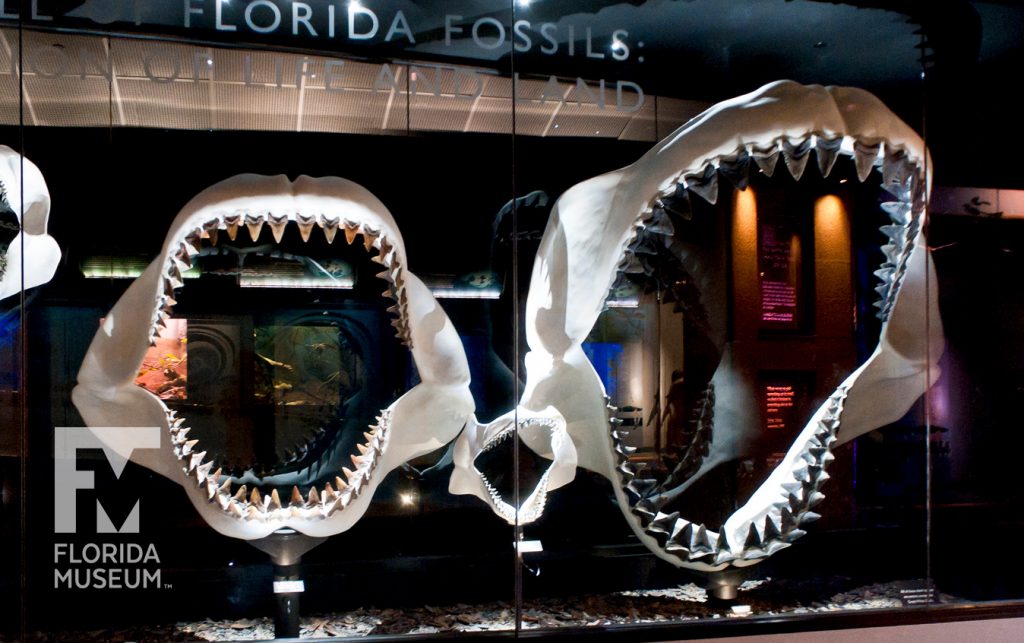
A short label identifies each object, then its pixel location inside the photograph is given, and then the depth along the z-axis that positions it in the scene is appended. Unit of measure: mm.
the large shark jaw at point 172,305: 2621
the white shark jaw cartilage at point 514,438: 2955
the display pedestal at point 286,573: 2836
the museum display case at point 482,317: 2836
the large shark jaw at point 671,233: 2816
